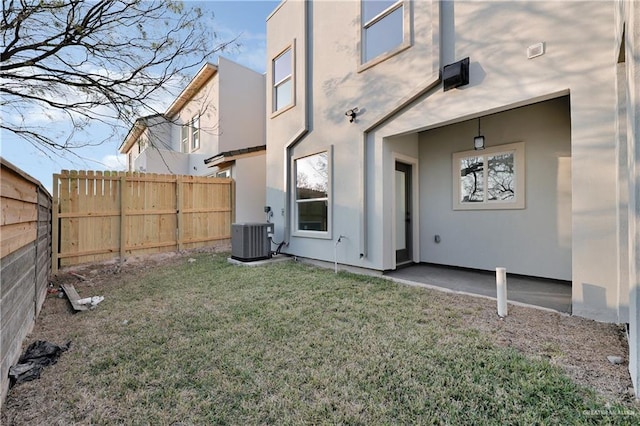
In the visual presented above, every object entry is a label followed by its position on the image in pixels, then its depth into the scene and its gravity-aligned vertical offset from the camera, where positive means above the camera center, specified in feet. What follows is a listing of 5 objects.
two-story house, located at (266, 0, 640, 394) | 10.29 +4.39
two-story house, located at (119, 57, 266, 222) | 32.58 +10.81
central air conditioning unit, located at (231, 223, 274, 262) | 22.77 -2.05
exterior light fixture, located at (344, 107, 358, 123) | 19.12 +6.79
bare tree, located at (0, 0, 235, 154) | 13.37 +8.07
